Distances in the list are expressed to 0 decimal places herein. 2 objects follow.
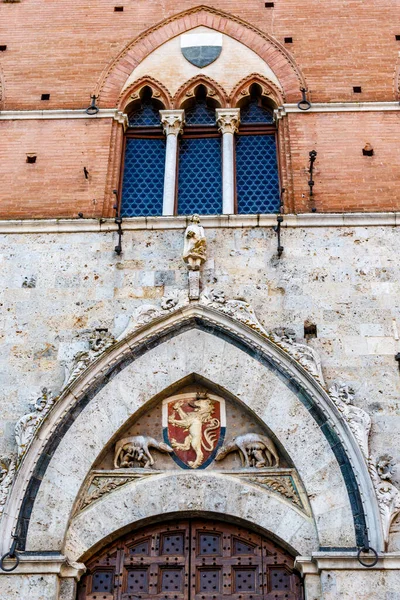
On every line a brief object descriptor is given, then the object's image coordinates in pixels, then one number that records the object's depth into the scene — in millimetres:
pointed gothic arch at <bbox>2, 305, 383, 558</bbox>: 8844
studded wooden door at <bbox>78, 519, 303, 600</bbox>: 8844
